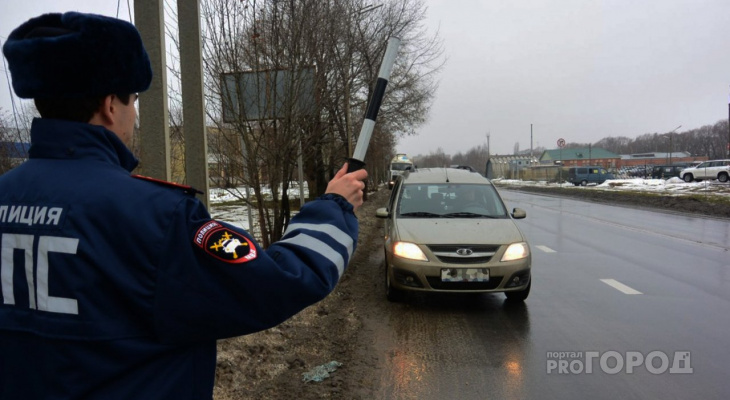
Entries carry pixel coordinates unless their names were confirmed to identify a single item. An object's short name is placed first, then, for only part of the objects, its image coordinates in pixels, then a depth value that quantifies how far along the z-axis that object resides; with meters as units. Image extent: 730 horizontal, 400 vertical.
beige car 5.69
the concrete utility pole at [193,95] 4.32
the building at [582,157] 113.34
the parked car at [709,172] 36.19
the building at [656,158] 104.25
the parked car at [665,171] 50.25
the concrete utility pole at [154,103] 3.70
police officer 1.06
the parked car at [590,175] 45.41
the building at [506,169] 81.16
